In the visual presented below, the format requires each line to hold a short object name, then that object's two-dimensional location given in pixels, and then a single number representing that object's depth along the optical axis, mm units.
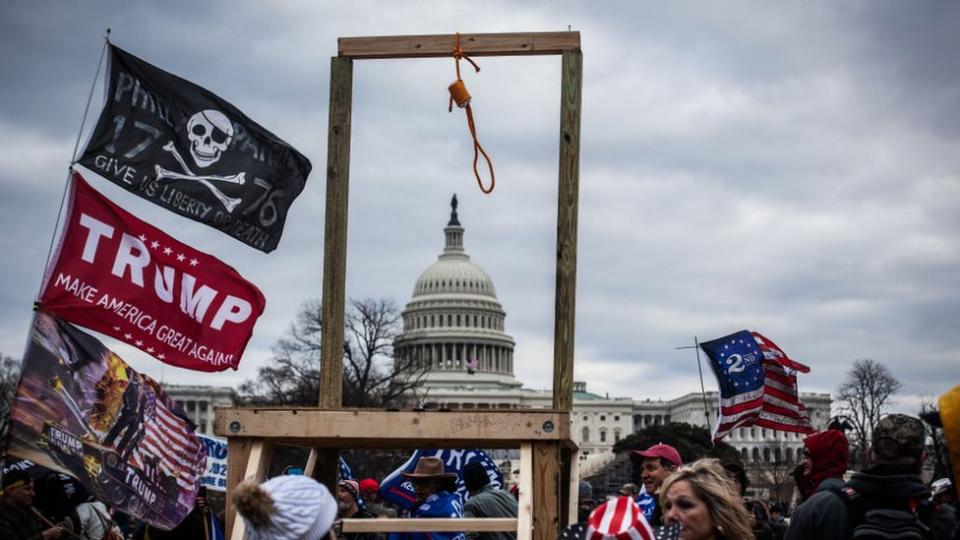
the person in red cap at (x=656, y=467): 8008
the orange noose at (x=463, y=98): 6738
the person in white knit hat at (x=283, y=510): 4387
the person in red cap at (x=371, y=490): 15094
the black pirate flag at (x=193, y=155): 7277
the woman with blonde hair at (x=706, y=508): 4828
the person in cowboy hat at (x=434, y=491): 8328
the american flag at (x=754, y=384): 13898
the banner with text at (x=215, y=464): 12434
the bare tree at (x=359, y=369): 65000
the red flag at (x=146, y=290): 6941
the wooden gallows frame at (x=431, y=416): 5988
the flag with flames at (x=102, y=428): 6543
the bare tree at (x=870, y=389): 92750
